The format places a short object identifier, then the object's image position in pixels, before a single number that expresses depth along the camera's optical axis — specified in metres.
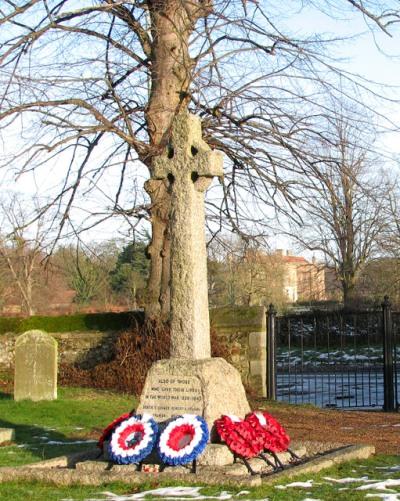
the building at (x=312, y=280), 40.50
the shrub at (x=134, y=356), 16.12
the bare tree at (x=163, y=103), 14.13
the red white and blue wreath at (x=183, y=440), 7.07
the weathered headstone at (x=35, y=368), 14.13
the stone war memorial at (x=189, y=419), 7.08
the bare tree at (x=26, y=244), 14.77
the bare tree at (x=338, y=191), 14.64
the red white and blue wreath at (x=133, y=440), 7.30
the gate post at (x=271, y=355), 15.81
